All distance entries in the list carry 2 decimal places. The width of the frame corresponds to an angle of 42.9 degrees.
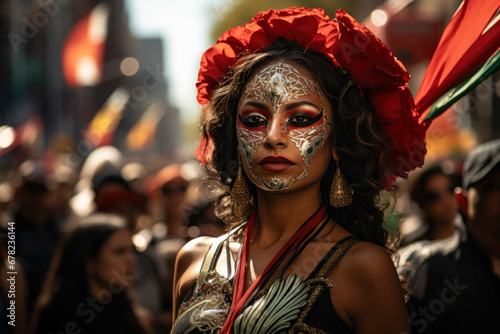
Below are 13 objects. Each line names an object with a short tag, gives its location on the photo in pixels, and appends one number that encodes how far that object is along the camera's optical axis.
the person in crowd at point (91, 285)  4.27
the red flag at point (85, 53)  14.12
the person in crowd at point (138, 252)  5.46
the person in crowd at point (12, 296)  4.18
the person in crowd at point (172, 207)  6.85
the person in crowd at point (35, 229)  6.09
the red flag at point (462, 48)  2.90
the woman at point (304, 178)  2.51
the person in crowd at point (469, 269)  3.40
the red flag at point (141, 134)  23.07
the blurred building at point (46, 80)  26.44
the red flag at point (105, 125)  12.91
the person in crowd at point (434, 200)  5.74
